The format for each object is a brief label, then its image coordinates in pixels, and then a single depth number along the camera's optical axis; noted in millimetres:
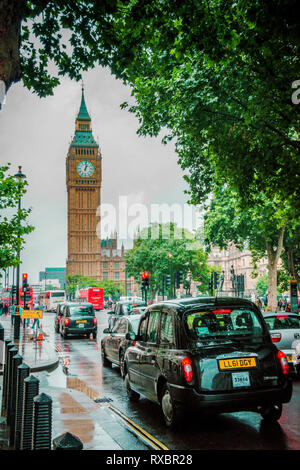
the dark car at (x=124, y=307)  22619
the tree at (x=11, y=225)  22797
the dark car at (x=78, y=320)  23234
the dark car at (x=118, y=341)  11554
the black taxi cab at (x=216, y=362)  5879
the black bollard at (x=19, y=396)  5492
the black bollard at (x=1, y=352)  13925
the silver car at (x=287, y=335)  10398
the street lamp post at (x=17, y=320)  21797
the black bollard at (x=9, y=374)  6715
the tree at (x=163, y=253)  64188
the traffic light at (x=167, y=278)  37209
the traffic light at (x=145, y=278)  32906
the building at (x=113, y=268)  162375
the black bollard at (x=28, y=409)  4717
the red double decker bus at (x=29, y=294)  33947
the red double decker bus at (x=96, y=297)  70000
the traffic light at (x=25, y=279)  33978
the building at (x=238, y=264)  132000
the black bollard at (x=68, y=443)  2879
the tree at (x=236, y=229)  27922
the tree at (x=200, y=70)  7195
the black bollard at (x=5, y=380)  7534
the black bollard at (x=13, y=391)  6059
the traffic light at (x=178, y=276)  36781
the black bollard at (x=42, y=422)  3887
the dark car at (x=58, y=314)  27006
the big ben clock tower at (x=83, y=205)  146500
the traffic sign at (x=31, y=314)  16688
